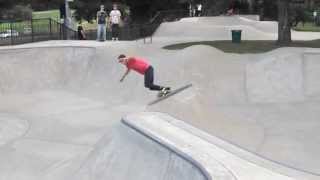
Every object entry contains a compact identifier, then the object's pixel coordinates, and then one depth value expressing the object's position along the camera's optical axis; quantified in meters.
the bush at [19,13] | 42.71
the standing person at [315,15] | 52.54
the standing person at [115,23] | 27.11
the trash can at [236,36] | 25.75
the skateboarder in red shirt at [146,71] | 14.85
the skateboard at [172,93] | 13.24
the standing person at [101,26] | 26.19
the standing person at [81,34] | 32.12
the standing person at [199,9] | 45.77
